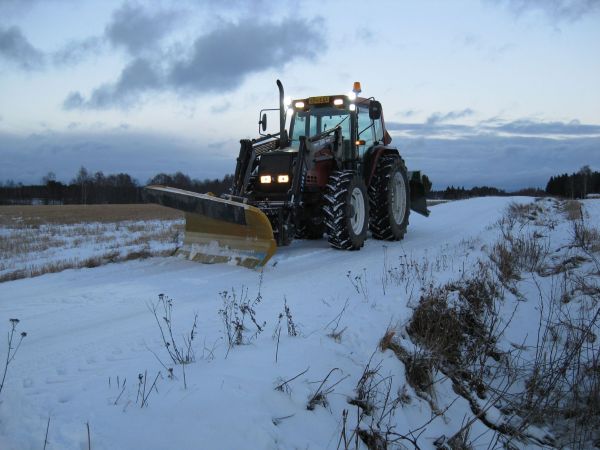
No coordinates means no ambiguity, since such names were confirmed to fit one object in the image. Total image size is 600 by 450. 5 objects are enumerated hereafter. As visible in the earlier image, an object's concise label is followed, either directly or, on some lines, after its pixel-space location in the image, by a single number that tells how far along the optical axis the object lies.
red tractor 7.20
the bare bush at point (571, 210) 13.20
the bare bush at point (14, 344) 3.41
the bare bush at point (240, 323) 3.74
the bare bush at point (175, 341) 3.33
